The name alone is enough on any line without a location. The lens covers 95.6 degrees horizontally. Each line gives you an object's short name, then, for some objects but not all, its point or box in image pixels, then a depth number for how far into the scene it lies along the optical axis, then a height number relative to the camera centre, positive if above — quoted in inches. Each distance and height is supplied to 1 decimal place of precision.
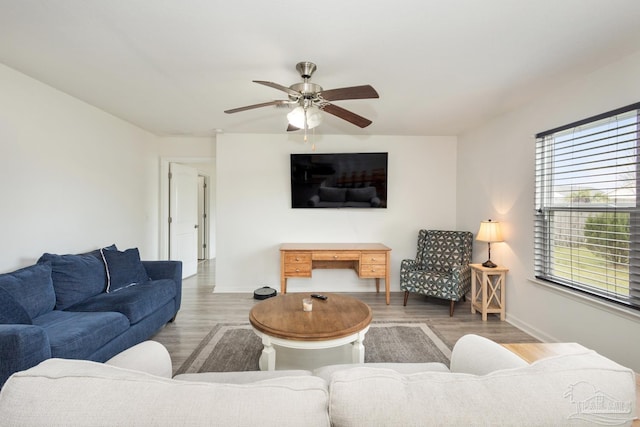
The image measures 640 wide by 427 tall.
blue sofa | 61.3 -28.0
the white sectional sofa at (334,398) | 23.5 -16.1
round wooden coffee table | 75.1 -30.8
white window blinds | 80.6 +2.4
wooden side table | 128.0 -34.7
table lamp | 127.4 -8.6
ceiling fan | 78.4 +32.6
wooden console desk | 150.3 -23.7
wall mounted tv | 166.6 +19.4
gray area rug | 91.4 -47.1
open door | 187.2 -1.1
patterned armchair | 134.4 -27.5
